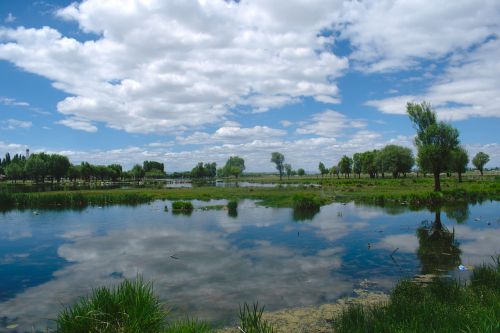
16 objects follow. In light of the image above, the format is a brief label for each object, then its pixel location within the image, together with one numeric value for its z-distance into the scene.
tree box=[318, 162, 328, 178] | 193.75
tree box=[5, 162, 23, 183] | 139.75
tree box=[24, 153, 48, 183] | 125.44
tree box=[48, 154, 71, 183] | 129.00
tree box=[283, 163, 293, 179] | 191.56
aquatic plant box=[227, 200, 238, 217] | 40.66
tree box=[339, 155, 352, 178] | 148.01
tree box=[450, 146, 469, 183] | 84.31
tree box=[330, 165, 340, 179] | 176.88
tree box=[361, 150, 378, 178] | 128.38
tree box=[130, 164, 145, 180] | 190.10
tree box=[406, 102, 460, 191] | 54.00
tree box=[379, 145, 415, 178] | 117.16
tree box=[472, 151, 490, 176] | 126.31
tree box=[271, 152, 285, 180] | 188.50
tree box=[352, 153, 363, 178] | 144.76
